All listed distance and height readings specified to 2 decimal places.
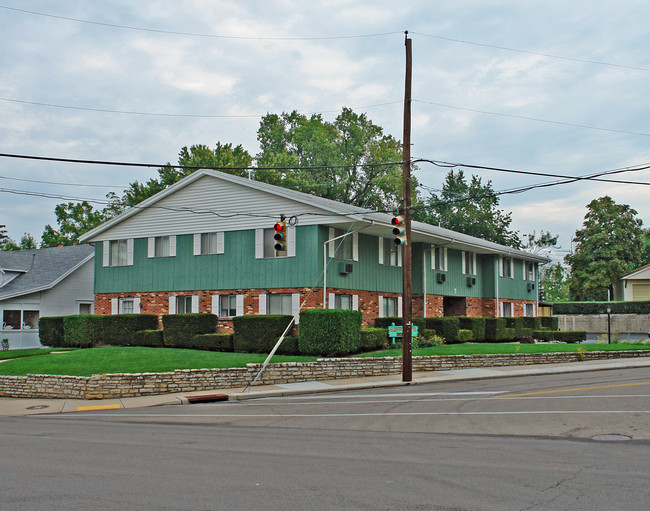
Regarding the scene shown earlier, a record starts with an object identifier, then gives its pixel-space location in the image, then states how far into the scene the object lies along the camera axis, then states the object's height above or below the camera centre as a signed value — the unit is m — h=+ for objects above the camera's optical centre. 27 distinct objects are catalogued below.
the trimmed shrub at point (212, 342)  27.50 -1.23
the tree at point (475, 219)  74.62 +10.71
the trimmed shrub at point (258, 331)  25.98 -0.72
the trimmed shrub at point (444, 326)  31.56 -0.68
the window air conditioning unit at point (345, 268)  29.62 +2.01
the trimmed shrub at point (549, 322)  43.53 -0.70
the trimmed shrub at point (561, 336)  38.22 -1.44
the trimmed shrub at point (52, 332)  33.03 -0.90
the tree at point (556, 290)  85.50 +2.87
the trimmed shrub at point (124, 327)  30.67 -0.62
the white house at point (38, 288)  37.31 +1.55
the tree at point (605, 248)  65.75 +6.47
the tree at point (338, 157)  59.66 +14.95
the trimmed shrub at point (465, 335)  32.47 -1.17
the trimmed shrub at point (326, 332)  24.70 -0.73
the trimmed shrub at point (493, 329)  35.50 -0.93
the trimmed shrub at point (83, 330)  31.47 -0.78
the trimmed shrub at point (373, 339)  26.66 -1.10
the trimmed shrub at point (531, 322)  40.69 -0.65
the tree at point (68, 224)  67.06 +9.37
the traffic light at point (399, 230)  21.44 +2.70
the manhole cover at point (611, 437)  11.13 -2.16
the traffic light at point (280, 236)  21.59 +2.54
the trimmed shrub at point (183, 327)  28.91 -0.61
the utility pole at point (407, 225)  22.16 +3.06
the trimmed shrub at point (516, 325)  38.03 -0.78
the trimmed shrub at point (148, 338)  29.73 -1.12
